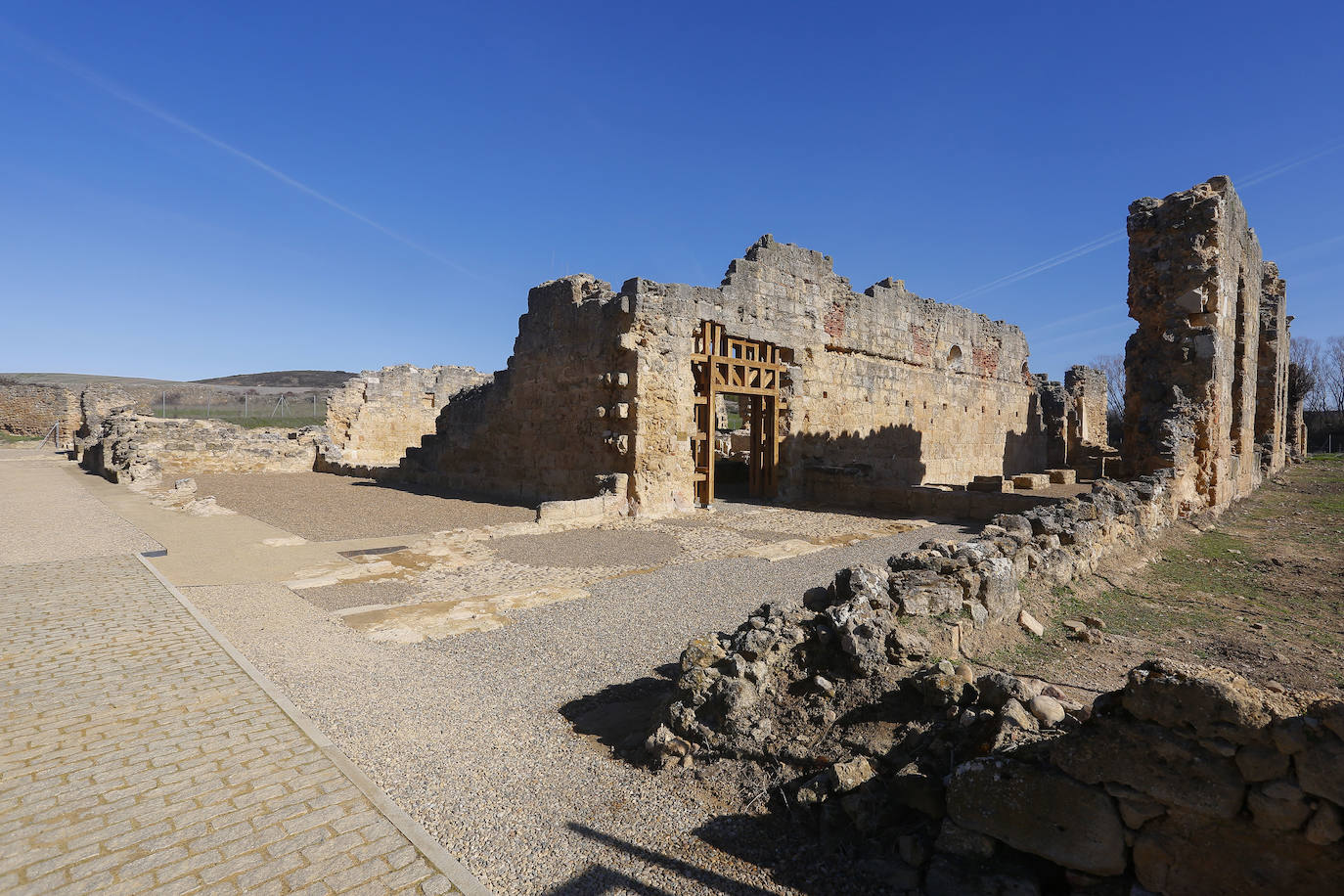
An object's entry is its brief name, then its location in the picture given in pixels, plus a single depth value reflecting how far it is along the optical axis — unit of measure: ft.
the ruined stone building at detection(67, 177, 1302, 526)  38.42
